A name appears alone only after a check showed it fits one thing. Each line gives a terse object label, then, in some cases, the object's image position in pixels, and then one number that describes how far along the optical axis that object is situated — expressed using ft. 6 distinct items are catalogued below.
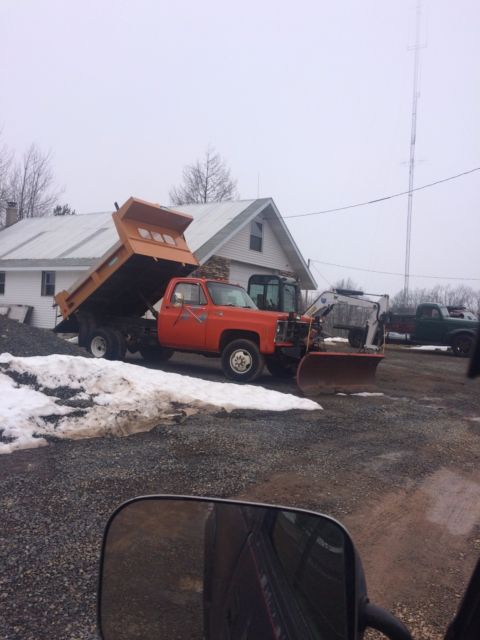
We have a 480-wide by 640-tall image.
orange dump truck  37.60
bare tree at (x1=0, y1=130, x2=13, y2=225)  135.33
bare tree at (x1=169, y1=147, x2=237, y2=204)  147.33
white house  70.38
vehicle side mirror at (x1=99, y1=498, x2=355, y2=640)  4.42
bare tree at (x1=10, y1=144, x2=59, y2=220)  143.64
